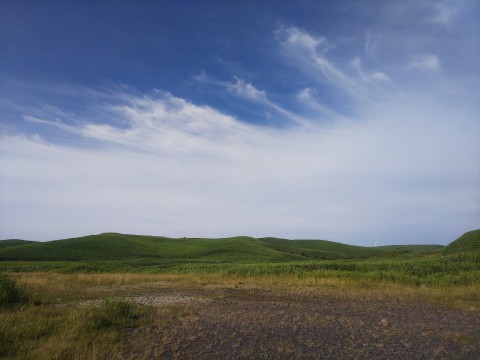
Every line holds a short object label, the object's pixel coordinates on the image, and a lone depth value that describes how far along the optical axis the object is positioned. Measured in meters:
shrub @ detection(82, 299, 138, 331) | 10.51
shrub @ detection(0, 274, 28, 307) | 14.02
